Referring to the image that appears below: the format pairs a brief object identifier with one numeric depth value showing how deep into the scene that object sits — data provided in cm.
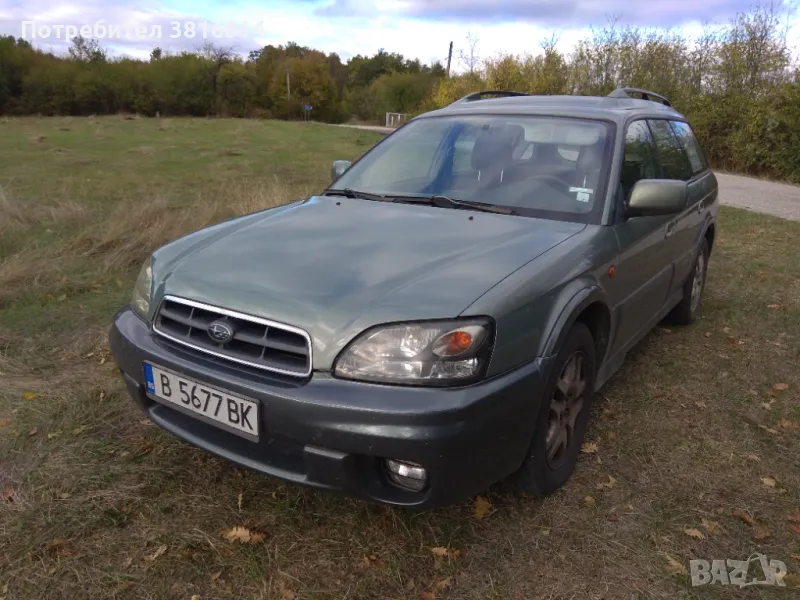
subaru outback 199
